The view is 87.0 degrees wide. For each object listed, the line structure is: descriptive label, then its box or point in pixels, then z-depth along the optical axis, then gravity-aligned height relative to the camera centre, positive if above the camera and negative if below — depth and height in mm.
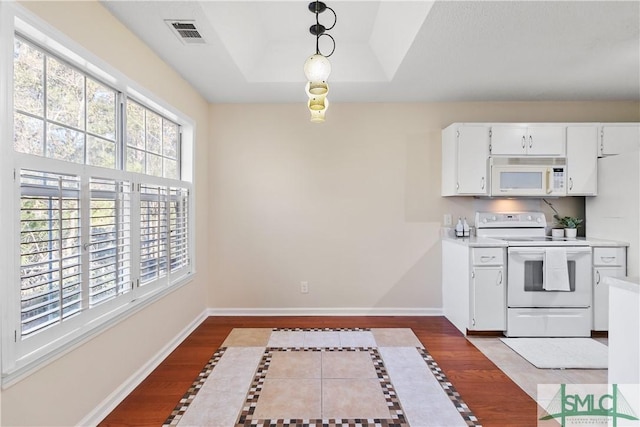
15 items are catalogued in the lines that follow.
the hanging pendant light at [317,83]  1841 +724
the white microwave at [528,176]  3576 +385
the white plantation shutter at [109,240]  1979 -188
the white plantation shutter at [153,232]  2543 -175
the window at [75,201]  1530 +52
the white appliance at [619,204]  3170 +81
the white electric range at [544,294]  3252 -792
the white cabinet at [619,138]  3523 +782
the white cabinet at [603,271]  3277 -572
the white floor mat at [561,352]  2703 -1211
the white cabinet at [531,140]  3574 +767
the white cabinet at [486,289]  3275 -748
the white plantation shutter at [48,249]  1525 -191
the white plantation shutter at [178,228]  3038 -168
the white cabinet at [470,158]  3580 +573
